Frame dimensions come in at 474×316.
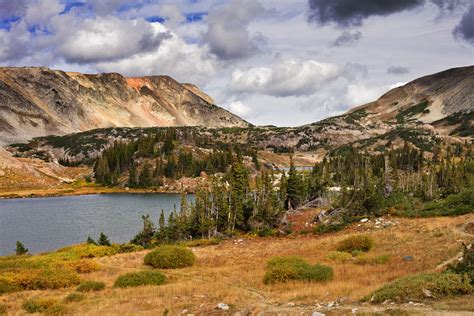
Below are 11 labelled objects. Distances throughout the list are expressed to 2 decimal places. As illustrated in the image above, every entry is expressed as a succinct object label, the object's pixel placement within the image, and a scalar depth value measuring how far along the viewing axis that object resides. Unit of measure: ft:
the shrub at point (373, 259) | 122.21
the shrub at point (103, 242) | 217.15
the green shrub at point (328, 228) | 208.33
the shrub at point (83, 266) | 138.72
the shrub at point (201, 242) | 202.61
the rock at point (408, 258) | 115.83
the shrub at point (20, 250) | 204.85
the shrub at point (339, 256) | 133.49
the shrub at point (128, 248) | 190.90
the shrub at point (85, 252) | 177.58
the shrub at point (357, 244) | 147.09
